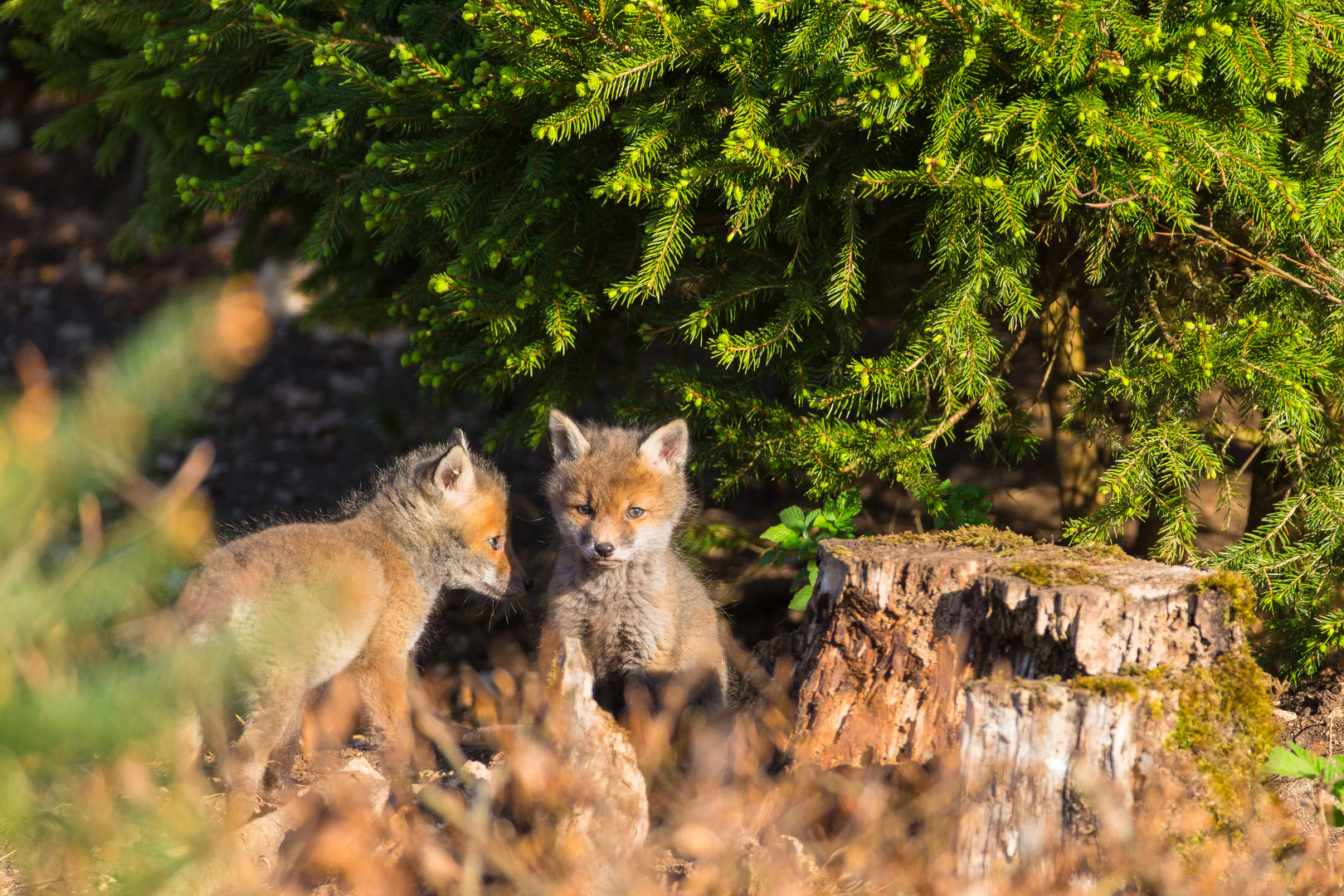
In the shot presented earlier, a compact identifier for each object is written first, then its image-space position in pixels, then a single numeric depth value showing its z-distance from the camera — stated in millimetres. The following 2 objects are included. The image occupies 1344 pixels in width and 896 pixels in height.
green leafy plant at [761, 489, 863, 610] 9344
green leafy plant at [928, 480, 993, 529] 9207
